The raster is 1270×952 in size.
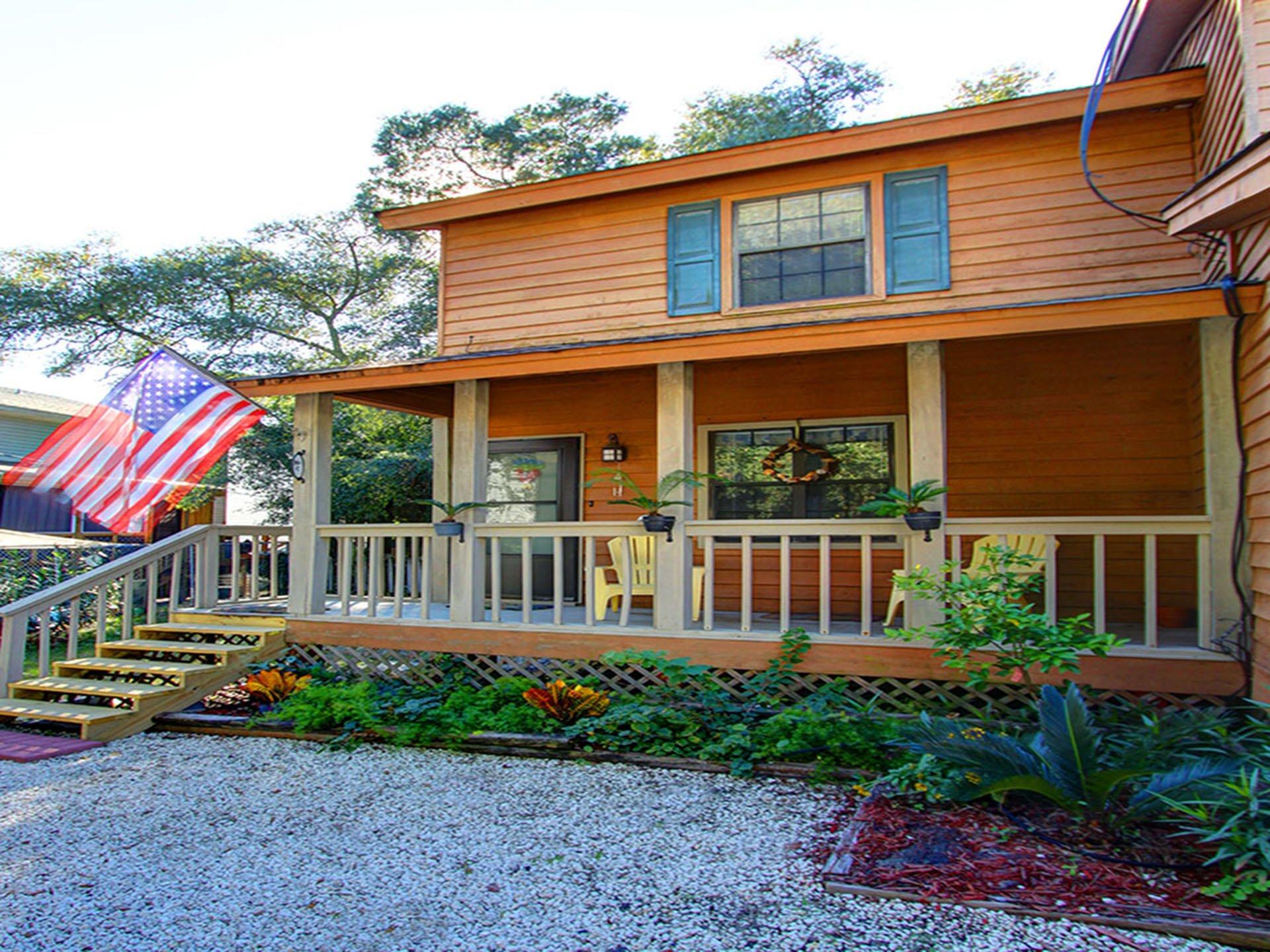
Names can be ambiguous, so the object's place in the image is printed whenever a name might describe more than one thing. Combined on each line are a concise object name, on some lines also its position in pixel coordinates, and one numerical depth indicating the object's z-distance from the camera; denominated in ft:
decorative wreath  25.76
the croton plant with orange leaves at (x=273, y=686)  20.61
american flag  21.15
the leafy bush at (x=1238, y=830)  9.21
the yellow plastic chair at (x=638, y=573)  23.32
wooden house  16.29
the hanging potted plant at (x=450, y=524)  21.57
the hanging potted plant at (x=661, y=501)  19.08
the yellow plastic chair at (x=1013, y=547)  20.24
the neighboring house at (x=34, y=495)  52.65
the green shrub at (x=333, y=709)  18.52
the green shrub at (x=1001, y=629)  13.16
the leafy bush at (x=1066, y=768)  10.84
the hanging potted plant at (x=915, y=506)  16.85
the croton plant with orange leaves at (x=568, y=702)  18.13
